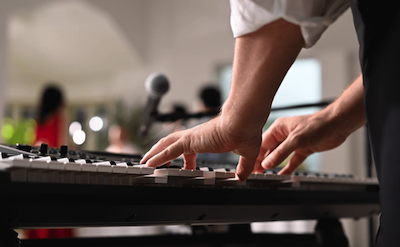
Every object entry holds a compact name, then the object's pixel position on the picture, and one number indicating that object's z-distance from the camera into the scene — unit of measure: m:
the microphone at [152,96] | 1.37
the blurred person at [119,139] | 4.73
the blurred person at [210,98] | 3.30
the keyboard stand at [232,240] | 1.05
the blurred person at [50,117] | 3.40
